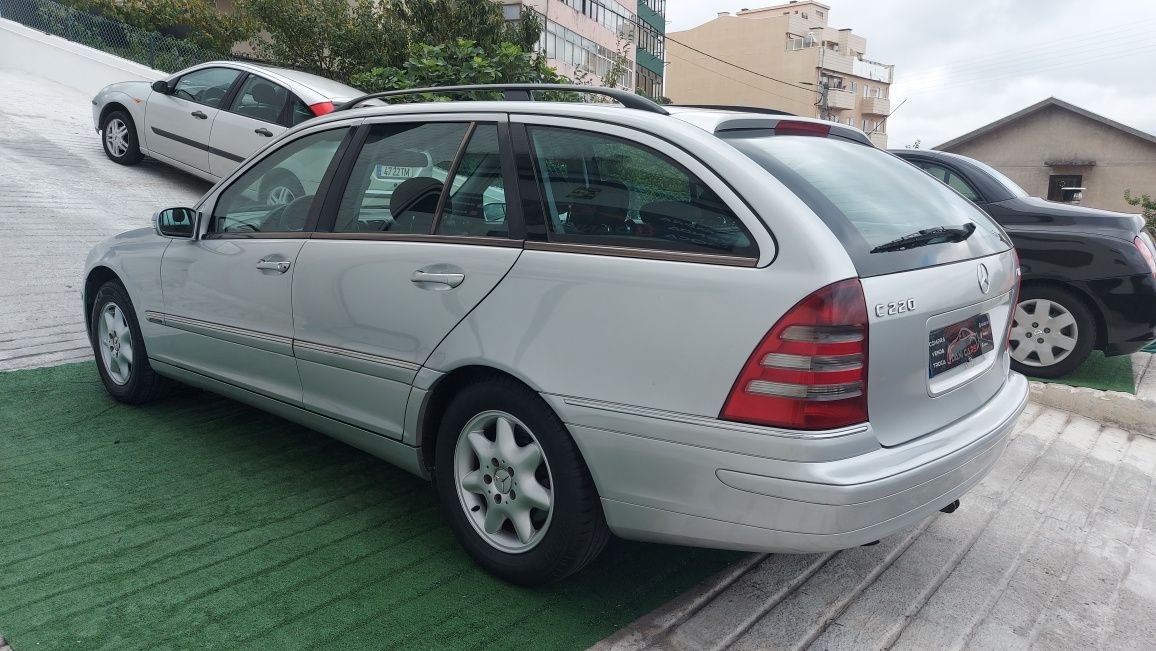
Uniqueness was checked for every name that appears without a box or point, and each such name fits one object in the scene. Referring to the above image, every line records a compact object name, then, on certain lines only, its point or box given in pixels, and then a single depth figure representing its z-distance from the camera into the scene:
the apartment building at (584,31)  35.97
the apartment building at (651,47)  49.38
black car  6.13
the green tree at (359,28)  16.05
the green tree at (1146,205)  26.64
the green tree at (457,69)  10.62
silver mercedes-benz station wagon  2.37
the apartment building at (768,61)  72.44
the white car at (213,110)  8.56
